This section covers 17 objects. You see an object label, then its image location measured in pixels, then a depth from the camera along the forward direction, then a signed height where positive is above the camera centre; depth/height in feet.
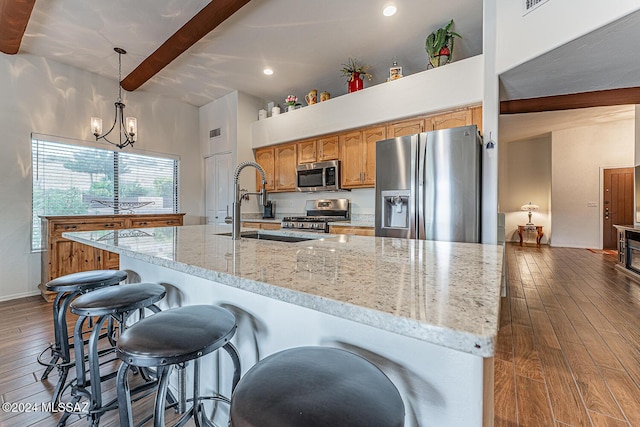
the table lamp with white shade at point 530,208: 25.81 +0.30
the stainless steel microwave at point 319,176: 13.04 +1.71
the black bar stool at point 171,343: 2.96 -1.43
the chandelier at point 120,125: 10.91 +4.09
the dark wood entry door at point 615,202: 21.24 +0.69
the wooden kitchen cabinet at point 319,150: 13.23 +3.01
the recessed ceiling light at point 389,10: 8.63 +6.27
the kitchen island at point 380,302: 1.71 -0.60
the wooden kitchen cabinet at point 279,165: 14.78 +2.51
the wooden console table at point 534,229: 25.42 -1.67
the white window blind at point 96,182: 12.01 +1.47
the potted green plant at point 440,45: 9.52 +5.72
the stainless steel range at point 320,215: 12.61 -0.17
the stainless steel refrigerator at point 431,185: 8.21 +0.81
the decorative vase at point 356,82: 12.24 +5.62
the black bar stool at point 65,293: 5.37 -1.60
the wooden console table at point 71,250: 10.93 -1.51
